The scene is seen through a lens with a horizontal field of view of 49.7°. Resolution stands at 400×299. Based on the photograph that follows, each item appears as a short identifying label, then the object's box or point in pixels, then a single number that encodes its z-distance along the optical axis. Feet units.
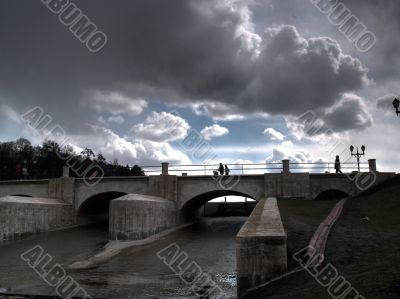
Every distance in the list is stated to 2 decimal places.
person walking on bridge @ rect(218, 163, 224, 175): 131.03
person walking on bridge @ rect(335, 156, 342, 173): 117.19
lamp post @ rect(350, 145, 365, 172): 117.61
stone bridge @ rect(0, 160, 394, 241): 109.81
